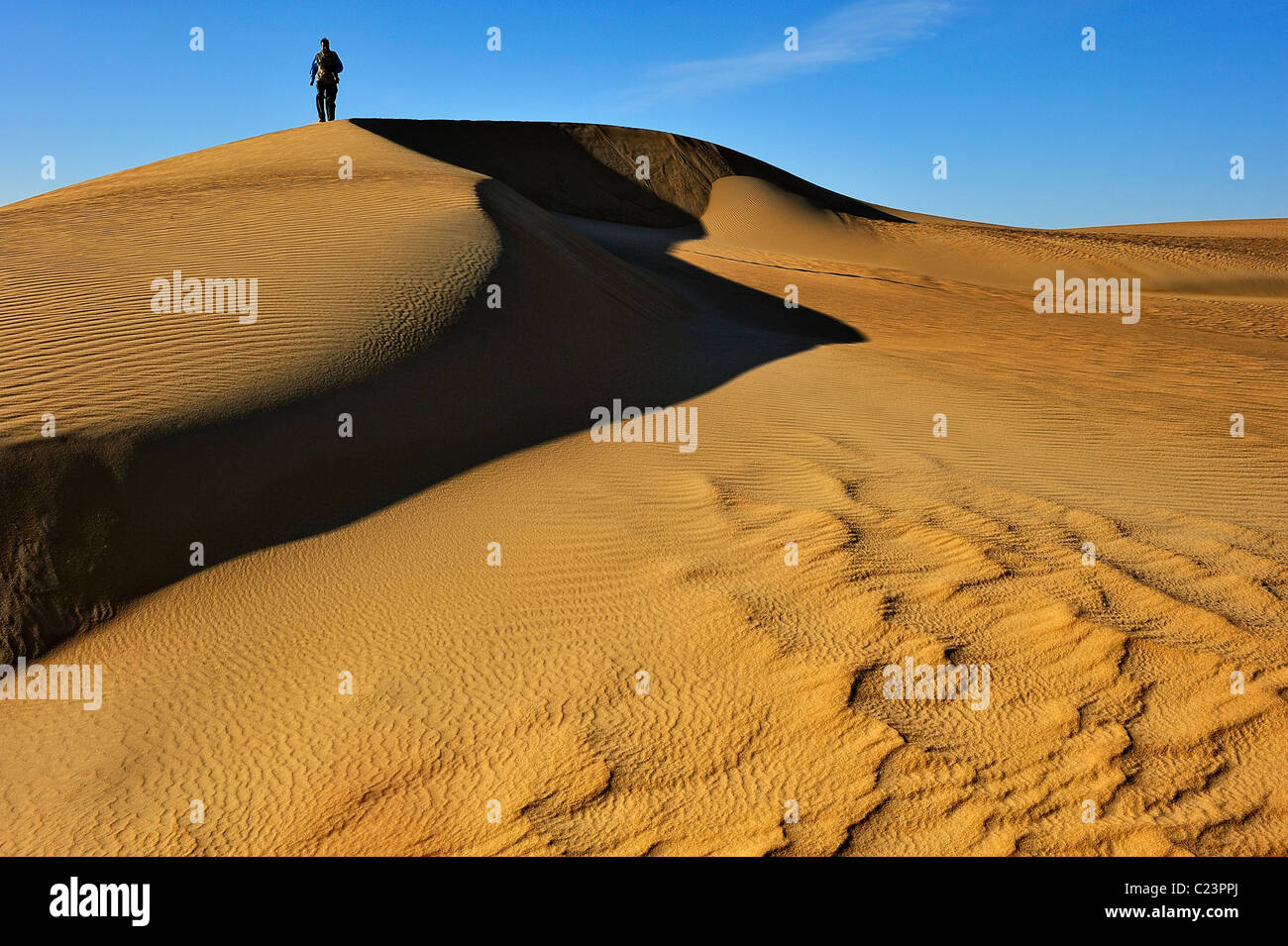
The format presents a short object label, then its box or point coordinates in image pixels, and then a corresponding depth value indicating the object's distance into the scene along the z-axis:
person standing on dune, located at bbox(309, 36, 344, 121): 20.27
